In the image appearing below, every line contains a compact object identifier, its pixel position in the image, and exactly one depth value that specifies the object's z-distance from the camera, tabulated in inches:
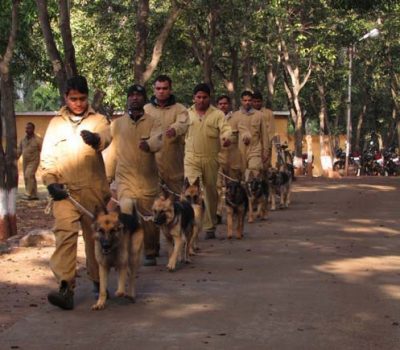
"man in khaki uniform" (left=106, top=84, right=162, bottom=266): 379.6
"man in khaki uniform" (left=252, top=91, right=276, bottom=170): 634.8
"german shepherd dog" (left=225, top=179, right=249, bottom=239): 518.9
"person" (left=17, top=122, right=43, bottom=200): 888.3
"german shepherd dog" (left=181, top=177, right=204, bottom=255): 448.8
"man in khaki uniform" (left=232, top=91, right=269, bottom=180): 623.5
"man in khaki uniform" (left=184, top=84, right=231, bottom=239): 503.5
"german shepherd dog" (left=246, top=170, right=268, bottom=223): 620.1
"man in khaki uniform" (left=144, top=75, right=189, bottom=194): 431.3
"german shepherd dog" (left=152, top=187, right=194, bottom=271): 390.3
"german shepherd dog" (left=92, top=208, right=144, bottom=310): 306.0
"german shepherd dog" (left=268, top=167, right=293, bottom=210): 717.9
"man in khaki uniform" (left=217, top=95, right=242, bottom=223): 562.3
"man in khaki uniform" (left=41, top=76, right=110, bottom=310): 314.3
